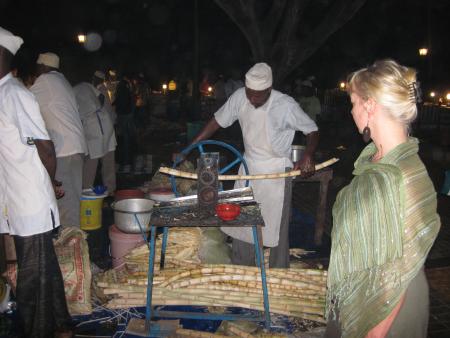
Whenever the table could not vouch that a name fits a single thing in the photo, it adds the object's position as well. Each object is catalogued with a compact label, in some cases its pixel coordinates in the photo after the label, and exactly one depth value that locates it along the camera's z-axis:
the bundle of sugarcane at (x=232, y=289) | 4.32
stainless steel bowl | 5.14
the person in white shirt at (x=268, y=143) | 4.61
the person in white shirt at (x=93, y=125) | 7.36
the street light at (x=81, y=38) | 19.45
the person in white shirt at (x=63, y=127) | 5.64
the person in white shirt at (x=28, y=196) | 3.39
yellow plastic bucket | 6.56
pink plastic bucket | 5.24
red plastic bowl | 3.75
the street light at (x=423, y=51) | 23.39
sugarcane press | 3.74
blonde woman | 2.06
